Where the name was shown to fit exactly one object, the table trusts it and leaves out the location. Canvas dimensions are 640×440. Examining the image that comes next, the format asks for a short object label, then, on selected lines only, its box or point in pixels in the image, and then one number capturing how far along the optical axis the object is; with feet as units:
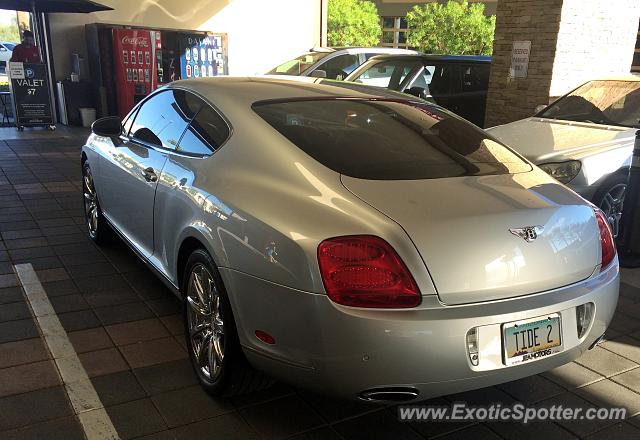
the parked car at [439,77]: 29.99
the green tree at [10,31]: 46.48
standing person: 38.32
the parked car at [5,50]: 69.10
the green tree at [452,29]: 111.04
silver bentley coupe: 7.11
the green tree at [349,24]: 127.54
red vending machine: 40.91
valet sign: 37.60
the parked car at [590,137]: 16.43
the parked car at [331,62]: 33.63
